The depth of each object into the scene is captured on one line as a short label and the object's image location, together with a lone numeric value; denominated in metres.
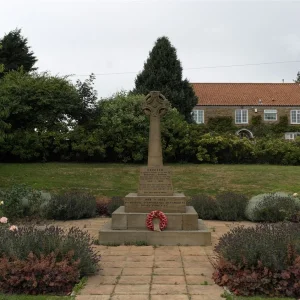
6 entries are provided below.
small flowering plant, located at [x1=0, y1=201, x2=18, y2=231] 6.06
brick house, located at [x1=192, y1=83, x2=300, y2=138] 44.16
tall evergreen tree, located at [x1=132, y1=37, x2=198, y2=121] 31.36
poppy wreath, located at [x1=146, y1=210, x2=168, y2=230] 8.43
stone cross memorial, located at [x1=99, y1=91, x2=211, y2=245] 8.31
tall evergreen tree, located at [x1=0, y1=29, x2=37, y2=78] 34.50
